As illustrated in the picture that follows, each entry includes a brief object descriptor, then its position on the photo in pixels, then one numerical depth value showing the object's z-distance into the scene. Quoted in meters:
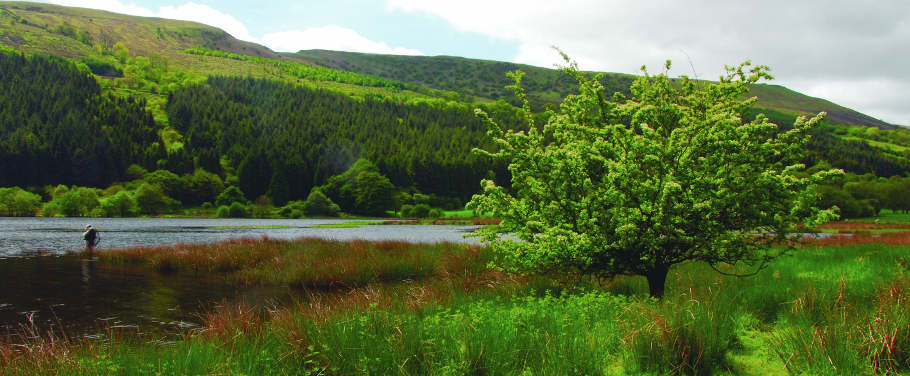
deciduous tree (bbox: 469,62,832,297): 8.66
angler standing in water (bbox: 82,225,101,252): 33.00
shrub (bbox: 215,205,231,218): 121.50
